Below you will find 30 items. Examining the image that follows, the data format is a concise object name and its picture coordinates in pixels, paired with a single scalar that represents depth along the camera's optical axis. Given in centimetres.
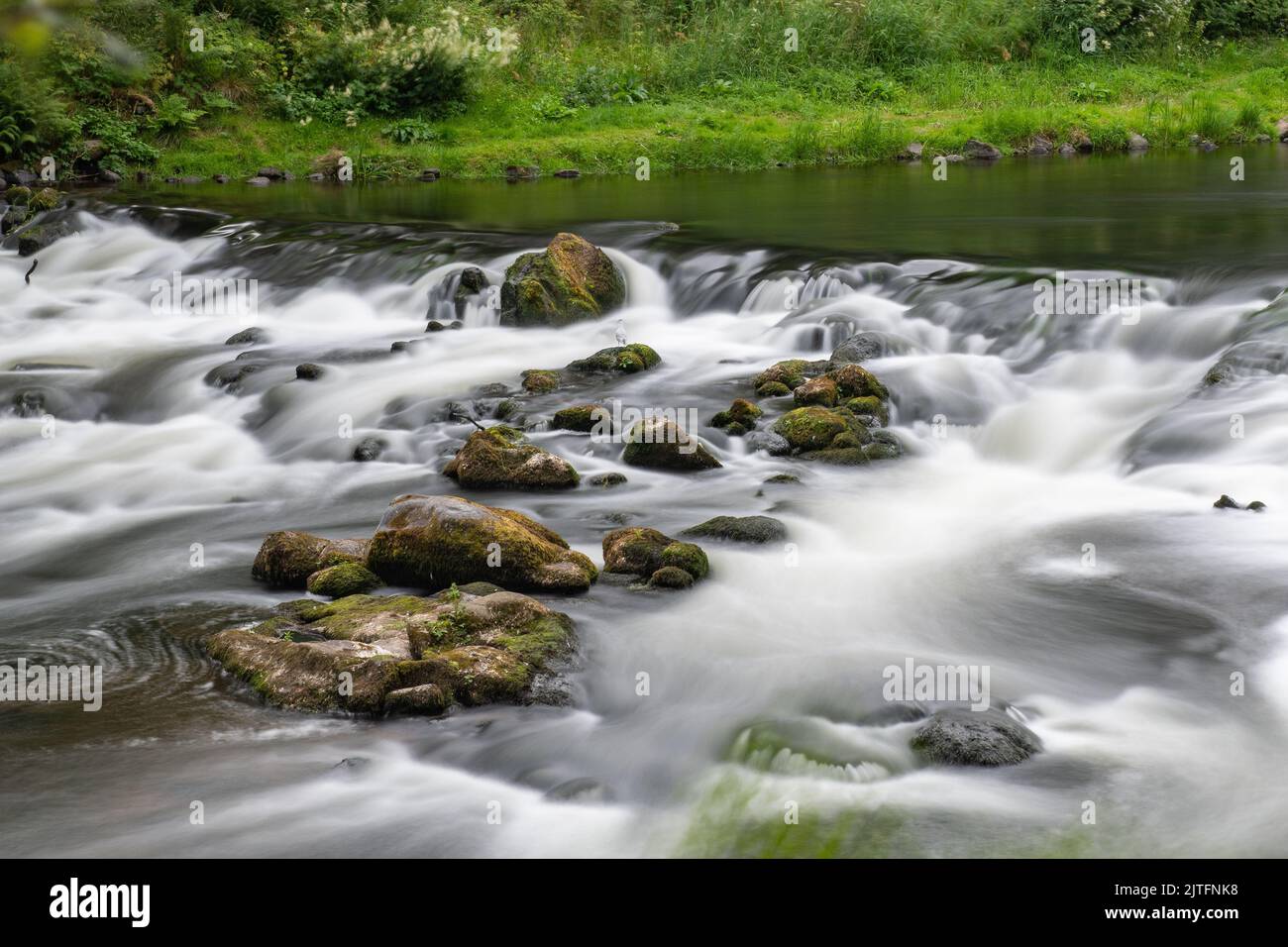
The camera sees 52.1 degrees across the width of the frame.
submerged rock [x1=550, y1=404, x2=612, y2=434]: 1041
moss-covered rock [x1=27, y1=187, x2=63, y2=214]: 1977
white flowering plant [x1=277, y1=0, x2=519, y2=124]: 2502
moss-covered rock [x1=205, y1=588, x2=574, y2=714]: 580
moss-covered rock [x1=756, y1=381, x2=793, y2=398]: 1118
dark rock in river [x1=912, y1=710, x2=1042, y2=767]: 535
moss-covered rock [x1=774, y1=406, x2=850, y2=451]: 980
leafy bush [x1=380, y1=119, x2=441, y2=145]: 2475
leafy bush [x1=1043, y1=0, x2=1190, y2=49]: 2927
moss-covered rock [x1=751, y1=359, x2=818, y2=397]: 1127
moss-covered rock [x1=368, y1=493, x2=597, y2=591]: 706
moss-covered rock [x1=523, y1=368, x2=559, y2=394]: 1159
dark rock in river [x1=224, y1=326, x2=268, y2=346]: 1401
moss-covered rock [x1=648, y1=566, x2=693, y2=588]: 724
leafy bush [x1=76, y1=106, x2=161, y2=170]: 2306
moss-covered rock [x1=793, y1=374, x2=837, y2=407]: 1053
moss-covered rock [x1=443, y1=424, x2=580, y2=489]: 902
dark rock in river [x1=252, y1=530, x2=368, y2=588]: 736
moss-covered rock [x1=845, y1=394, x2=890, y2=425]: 1057
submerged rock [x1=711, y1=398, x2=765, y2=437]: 1030
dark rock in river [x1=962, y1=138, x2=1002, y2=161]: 2481
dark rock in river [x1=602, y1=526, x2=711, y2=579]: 736
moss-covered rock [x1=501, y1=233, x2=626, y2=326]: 1388
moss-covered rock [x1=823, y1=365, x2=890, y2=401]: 1076
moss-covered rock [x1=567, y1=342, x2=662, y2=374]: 1222
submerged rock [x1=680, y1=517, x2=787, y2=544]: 803
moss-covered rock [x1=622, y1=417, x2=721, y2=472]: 953
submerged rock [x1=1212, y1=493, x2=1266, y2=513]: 849
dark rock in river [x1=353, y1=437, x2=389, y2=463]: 1027
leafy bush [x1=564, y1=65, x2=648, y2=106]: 2659
